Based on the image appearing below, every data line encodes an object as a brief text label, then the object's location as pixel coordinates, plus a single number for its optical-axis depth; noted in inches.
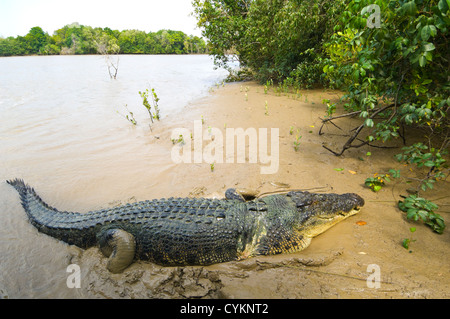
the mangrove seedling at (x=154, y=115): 274.1
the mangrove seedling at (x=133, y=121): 281.9
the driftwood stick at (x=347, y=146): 163.4
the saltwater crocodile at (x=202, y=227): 101.4
